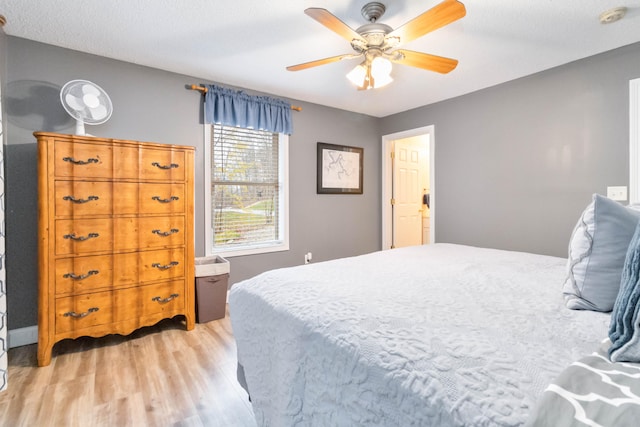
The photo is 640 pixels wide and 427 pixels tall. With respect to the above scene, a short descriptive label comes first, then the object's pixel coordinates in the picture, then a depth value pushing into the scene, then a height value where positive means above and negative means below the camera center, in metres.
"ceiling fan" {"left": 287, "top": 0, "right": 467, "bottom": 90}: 1.55 +1.01
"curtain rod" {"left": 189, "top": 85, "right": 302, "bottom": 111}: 2.99 +1.21
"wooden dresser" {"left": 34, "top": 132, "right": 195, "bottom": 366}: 2.06 -0.18
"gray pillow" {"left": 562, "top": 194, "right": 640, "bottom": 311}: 1.05 -0.16
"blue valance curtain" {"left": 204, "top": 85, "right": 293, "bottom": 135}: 3.08 +1.08
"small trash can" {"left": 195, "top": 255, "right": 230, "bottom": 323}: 2.79 -0.73
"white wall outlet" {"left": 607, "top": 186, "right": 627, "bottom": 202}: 2.46 +0.15
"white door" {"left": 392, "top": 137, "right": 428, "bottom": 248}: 4.54 +0.34
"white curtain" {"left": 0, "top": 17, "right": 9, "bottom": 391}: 1.75 -0.59
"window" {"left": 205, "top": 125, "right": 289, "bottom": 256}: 3.23 +0.23
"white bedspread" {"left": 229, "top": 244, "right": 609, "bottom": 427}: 0.70 -0.38
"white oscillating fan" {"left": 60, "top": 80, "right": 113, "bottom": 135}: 2.25 +0.83
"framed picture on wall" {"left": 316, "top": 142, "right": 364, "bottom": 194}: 3.93 +0.57
